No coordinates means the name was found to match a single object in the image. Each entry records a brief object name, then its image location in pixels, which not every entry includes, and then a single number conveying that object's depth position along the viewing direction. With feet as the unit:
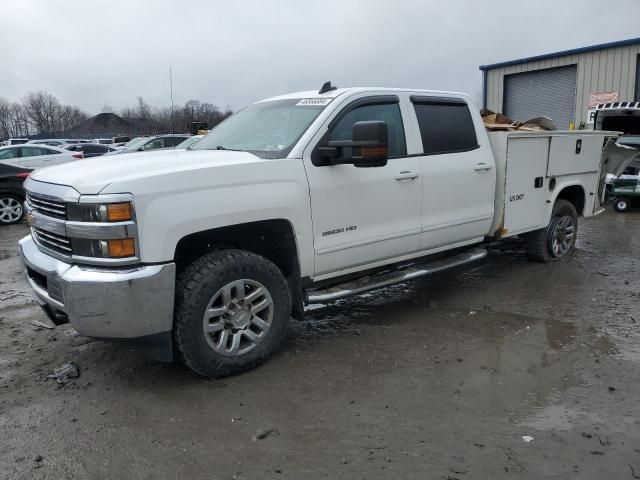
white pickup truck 10.80
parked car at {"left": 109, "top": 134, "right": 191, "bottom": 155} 57.16
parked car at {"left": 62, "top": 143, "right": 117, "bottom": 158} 80.44
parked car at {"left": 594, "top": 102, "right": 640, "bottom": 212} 32.66
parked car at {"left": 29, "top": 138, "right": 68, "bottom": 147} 111.45
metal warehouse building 54.80
